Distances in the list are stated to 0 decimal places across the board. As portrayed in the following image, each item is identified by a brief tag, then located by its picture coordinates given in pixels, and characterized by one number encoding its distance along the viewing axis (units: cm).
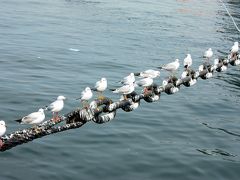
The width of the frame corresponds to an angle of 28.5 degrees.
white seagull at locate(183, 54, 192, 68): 2308
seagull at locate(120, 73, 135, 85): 1630
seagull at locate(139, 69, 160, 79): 1805
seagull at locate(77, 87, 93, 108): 1455
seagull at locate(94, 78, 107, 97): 1568
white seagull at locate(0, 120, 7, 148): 1117
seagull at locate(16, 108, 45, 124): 1298
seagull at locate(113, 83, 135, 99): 1464
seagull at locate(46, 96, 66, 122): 1401
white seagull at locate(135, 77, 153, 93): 1611
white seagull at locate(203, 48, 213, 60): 2586
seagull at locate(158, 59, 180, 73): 2119
